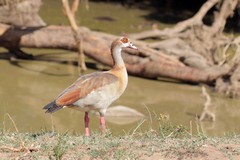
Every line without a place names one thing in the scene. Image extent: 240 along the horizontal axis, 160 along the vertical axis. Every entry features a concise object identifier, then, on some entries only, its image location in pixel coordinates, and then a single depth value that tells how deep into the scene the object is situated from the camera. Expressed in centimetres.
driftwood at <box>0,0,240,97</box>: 2253
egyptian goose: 1134
